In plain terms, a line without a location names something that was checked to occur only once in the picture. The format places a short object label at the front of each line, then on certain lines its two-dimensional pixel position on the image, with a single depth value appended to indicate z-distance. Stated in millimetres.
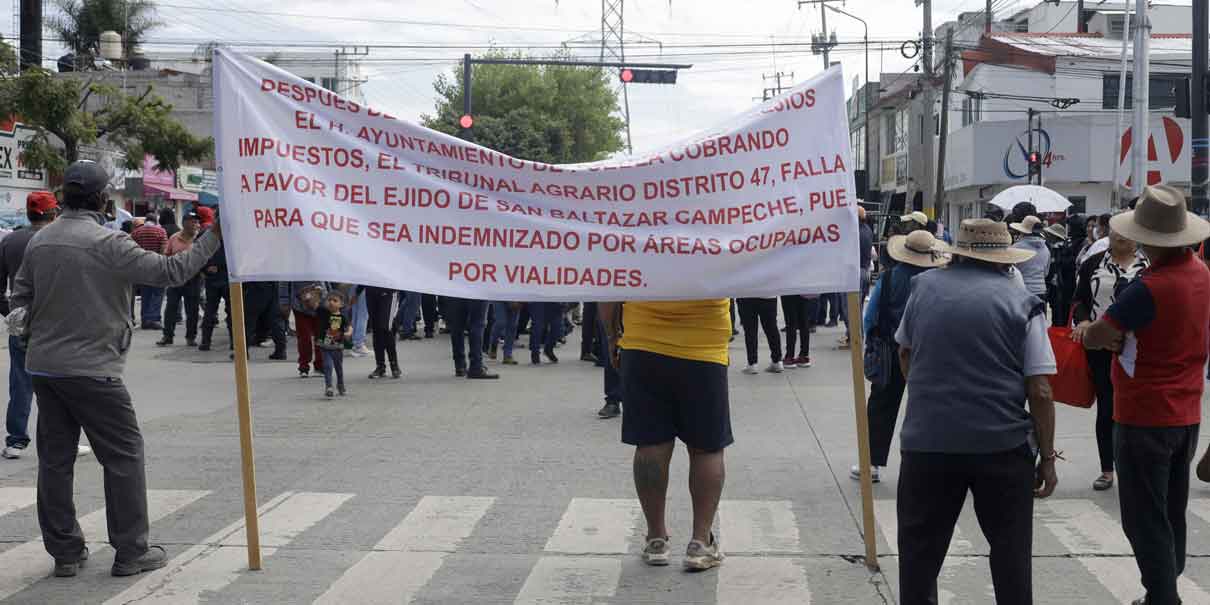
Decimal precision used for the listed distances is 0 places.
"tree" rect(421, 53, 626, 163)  77375
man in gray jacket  6320
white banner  6199
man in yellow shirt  6453
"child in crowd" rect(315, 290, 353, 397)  13227
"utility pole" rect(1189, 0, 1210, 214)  19594
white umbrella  22297
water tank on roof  53719
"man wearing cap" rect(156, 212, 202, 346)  18938
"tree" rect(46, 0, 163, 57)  60406
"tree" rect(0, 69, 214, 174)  22219
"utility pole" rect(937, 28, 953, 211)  45875
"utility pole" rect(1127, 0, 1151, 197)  24906
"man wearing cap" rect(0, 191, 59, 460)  8344
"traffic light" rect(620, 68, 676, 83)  26953
